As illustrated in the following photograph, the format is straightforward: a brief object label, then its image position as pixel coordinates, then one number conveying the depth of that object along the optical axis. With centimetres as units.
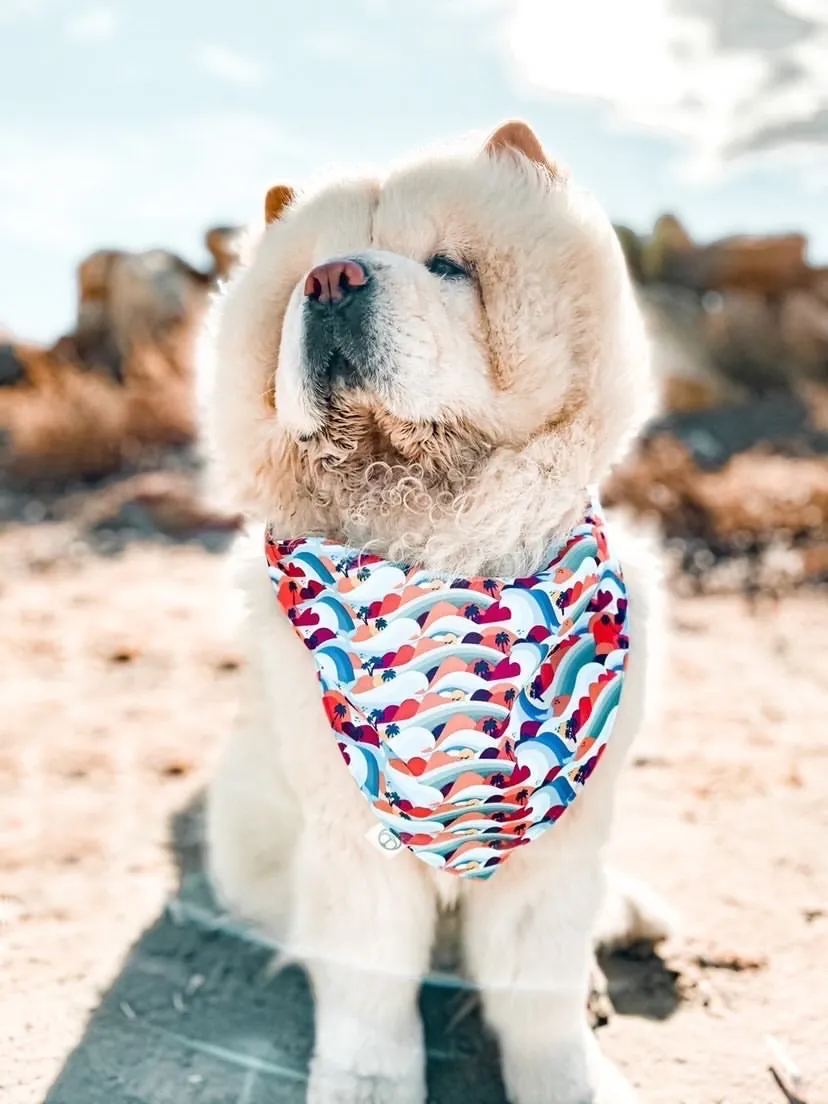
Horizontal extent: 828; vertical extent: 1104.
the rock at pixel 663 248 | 1414
